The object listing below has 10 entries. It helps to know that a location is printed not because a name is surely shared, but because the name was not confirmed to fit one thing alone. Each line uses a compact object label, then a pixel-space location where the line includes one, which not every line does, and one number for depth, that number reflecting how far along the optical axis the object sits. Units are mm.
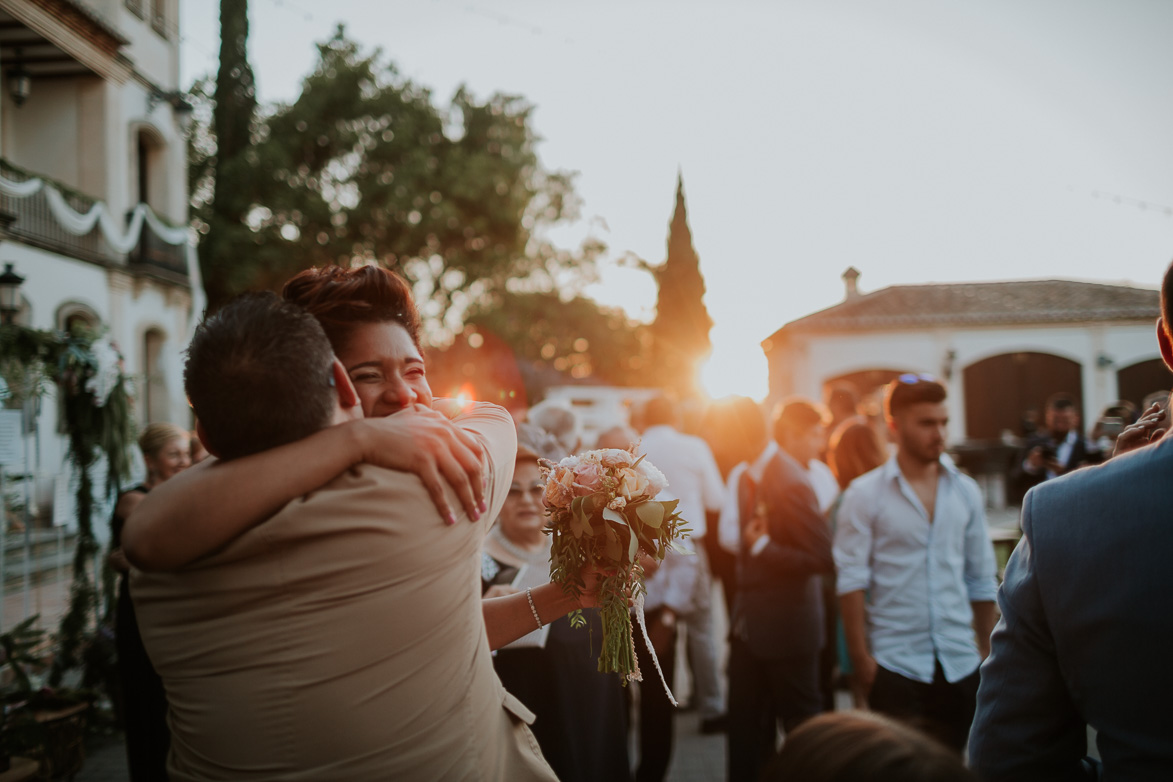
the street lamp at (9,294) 6059
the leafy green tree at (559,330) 24172
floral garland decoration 5379
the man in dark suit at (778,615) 4211
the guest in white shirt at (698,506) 5902
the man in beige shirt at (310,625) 1308
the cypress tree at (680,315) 38844
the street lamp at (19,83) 12578
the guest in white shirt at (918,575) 3596
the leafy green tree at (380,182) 22969
